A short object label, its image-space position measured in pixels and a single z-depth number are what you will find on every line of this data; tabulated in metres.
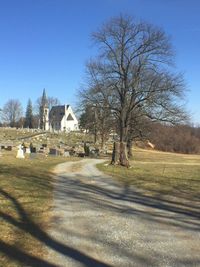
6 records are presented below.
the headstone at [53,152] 22.13
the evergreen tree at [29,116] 78.56
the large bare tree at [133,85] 18.77
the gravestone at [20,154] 17.40
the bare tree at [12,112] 80.55
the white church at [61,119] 79.17
